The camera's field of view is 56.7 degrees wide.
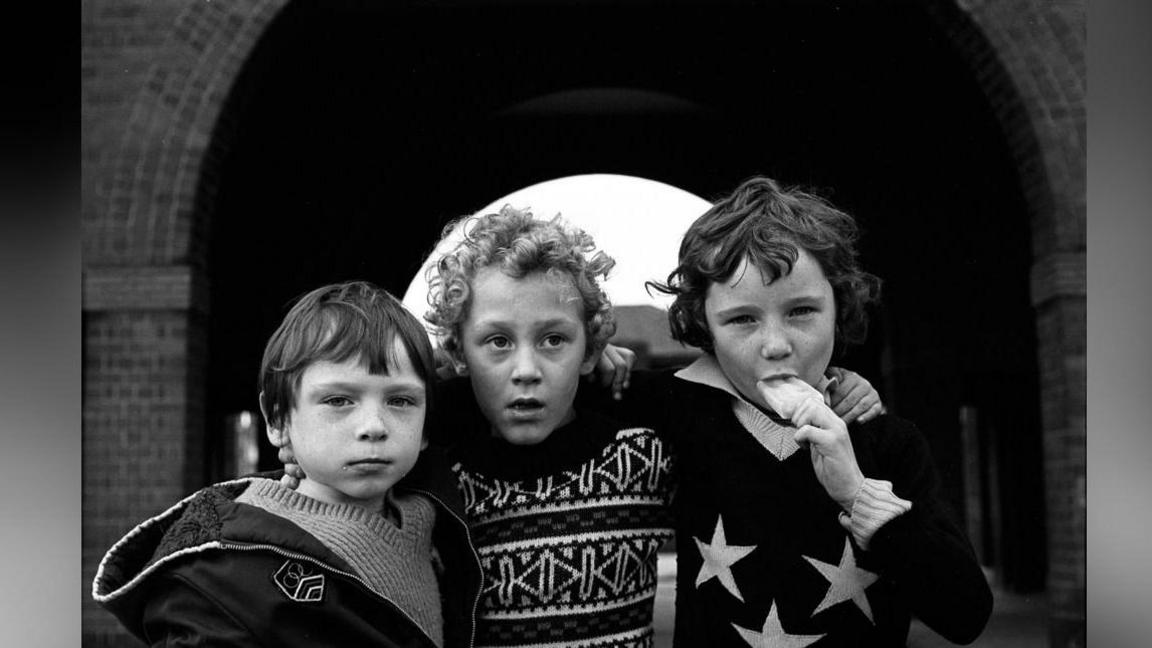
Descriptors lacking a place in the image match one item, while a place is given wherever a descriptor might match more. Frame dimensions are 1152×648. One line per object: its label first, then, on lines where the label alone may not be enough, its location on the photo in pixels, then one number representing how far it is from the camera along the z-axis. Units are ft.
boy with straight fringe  5.76
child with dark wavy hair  6.37
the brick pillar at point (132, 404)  12.32
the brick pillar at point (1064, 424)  12.17
